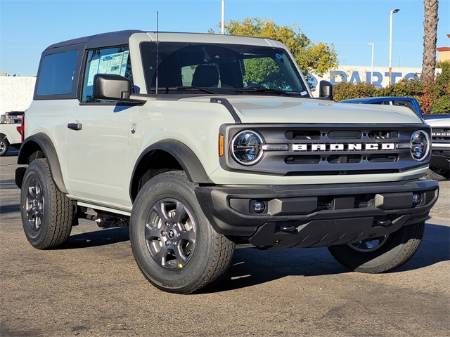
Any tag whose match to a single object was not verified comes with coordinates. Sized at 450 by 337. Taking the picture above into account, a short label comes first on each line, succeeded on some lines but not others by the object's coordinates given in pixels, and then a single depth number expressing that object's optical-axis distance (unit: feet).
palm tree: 77.56
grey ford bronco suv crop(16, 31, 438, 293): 15.25
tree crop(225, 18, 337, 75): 132.67
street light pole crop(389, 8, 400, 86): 173.17
